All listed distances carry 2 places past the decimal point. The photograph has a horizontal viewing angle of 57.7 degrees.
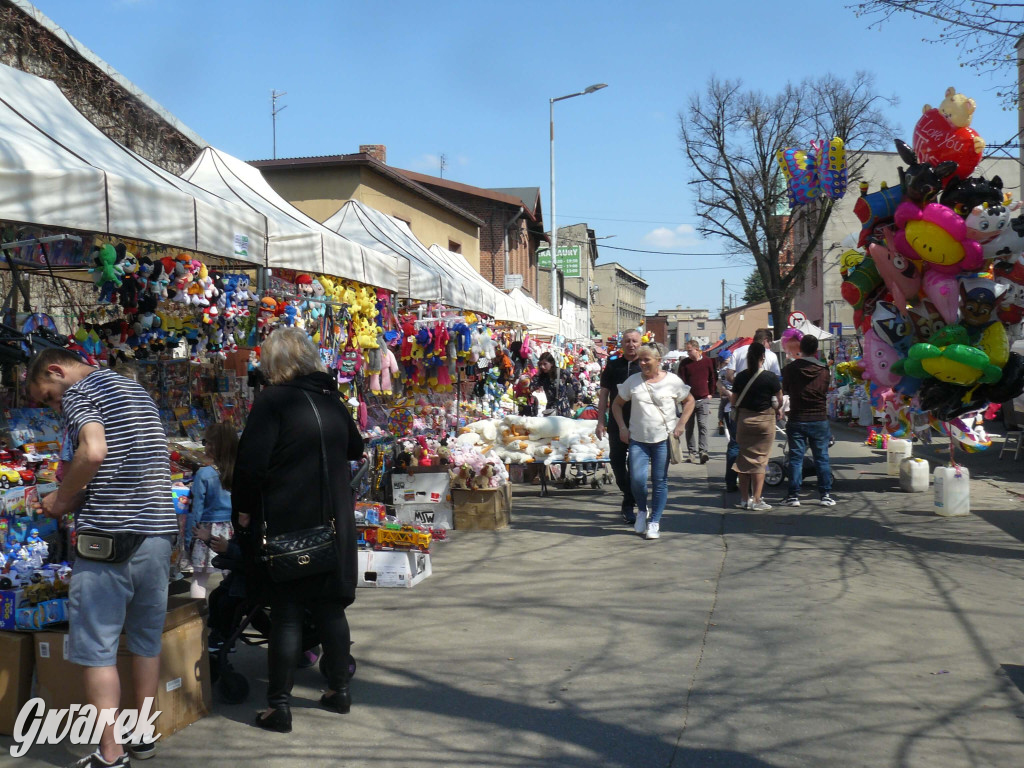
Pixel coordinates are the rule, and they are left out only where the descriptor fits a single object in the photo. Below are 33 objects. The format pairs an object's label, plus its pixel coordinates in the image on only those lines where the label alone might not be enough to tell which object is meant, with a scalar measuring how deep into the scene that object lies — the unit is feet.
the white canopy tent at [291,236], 22.75
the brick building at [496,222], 107.04
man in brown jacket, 32.17
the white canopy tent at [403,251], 30.60
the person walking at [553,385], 51.31
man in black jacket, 30.35
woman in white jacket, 26.94
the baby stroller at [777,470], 38.04
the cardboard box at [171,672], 12.81
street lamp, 92.71
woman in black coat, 13.17
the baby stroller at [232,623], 14.64
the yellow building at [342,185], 68.69
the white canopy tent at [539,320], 49.32
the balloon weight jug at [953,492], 29.78
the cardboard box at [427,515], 28.89
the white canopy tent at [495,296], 42.27
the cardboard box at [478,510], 29.01
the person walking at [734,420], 35.47
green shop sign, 106.38
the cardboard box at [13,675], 12.89
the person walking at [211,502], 17.26
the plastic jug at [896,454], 39.75
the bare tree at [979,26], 26.71
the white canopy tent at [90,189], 15.69
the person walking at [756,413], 31.24
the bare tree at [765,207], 115.14
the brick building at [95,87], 31.65
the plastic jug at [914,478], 35.83
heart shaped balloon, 25.96
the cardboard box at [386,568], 21.39
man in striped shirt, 11.56
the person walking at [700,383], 46.06
